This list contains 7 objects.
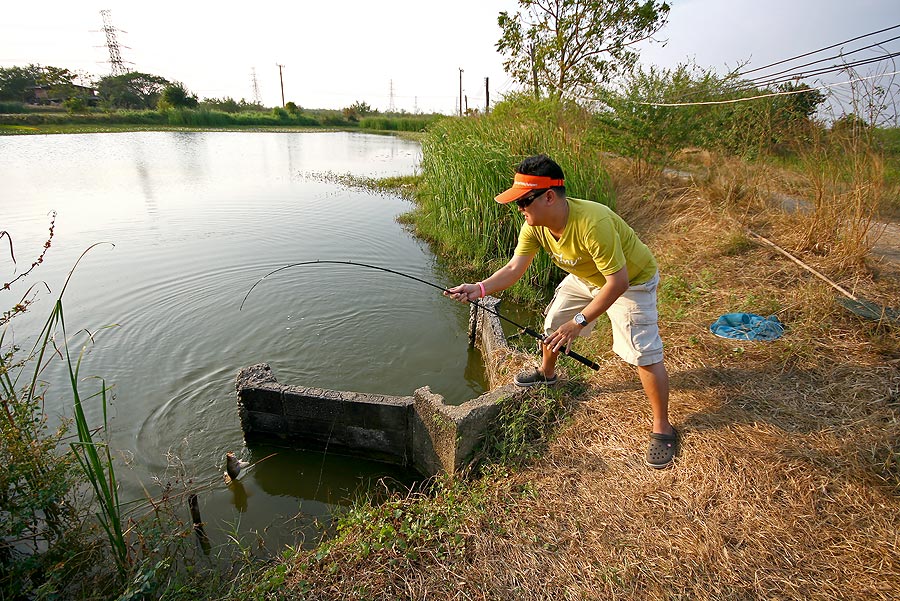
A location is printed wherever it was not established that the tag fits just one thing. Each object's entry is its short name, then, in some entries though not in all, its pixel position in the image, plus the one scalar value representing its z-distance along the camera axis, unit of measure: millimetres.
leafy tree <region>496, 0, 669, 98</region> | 12016
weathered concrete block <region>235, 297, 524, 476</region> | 3289
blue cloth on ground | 3486
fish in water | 3324
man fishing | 2414
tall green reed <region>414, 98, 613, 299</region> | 6891
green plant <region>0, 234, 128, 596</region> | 2244
